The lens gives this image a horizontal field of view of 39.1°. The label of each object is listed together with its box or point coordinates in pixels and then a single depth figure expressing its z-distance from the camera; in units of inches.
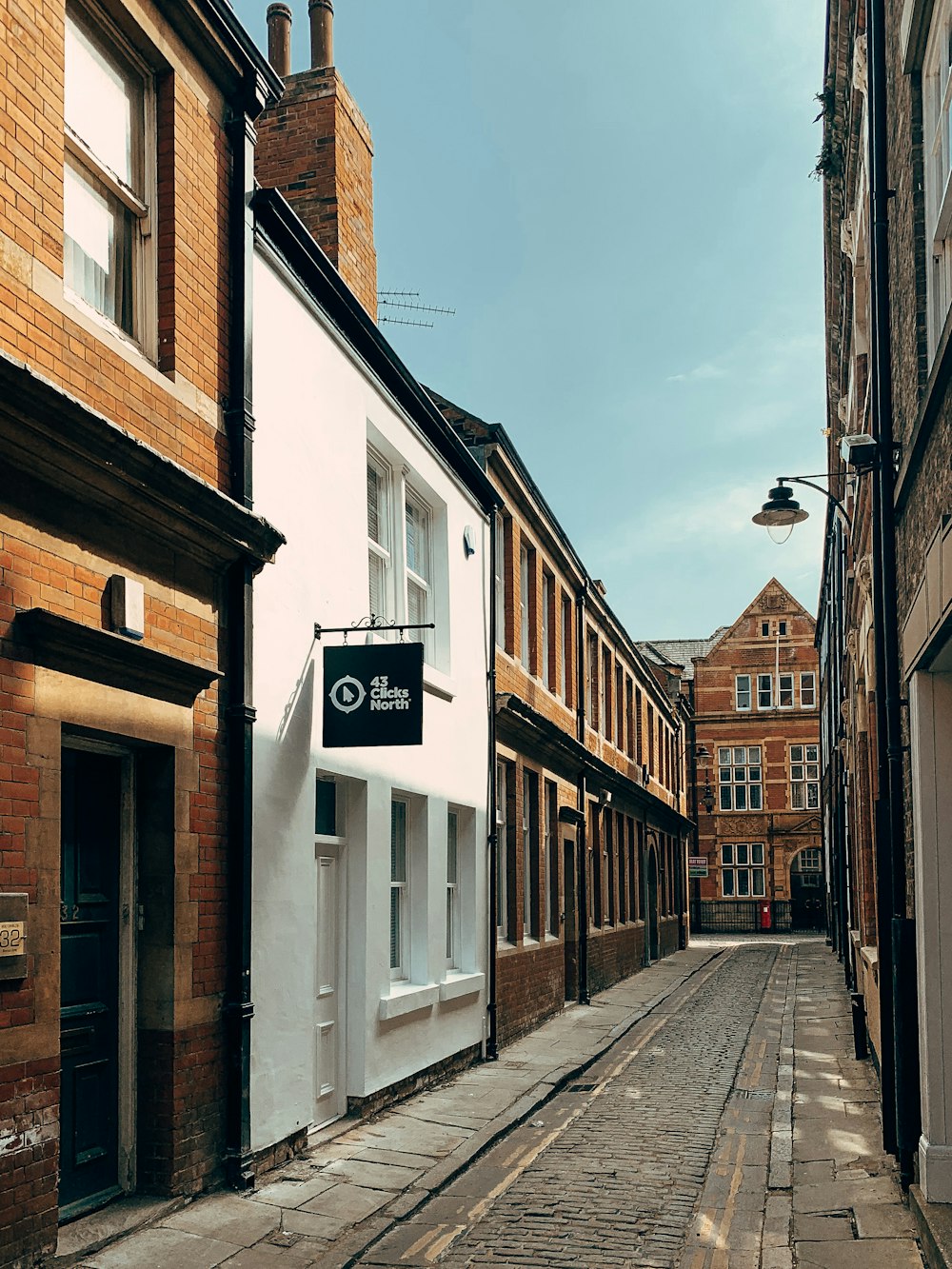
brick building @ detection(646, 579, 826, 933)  2158.0
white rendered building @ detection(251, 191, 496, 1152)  355.3
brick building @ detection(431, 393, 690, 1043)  667.4
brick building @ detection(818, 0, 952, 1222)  281.3
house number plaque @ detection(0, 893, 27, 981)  231.5
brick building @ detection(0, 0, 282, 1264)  242.5
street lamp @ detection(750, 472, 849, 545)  589.3
